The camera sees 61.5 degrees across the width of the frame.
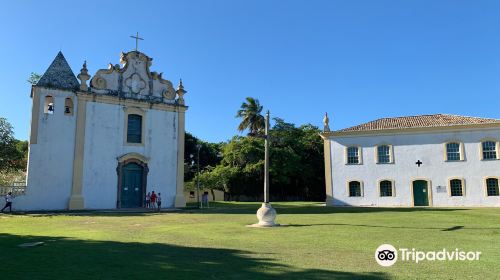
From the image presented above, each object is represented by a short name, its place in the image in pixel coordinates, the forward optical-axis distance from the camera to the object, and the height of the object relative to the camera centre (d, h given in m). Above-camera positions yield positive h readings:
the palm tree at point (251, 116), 49.44 +9.26
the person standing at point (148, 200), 25.28 -0.32
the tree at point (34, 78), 34.00 +9.43
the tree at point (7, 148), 27.50 +3.08
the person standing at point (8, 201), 21.56 -0.33
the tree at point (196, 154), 49.62 +5.01
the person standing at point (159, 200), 23.52 -0.34
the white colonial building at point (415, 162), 27.56 +2.20
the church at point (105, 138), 23.62 +3.37
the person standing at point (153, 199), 24.66 -0.26
